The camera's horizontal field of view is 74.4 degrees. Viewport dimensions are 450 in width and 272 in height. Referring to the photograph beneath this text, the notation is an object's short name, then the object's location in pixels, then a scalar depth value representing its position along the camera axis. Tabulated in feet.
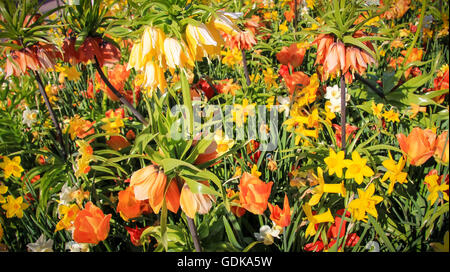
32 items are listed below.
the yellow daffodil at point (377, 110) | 4.00
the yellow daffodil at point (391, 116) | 3.97
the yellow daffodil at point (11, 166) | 3.77
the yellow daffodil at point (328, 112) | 4.18
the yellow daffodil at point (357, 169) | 2.75
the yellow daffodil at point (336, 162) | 2.86
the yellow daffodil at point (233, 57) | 5.97
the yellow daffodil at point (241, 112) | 4.28
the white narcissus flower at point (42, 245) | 3.16
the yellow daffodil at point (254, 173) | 3.06
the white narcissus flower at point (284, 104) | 4.54
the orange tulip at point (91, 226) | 2.69
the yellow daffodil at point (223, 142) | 3.36
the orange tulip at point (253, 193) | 2.62
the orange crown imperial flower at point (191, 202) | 2.03
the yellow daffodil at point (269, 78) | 5.36
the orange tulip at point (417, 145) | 3.09
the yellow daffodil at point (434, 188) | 2.70
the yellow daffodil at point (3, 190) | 3.45
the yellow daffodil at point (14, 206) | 3.40
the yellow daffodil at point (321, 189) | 2.78
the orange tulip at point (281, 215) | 2.68
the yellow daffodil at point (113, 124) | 4.49
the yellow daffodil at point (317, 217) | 2.80
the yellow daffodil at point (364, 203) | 2.58
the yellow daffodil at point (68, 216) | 3.04
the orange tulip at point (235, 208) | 3.00
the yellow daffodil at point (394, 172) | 2.74
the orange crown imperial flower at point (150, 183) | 1.94
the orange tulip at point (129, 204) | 2.85
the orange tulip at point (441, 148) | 3.08
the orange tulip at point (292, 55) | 5.37
